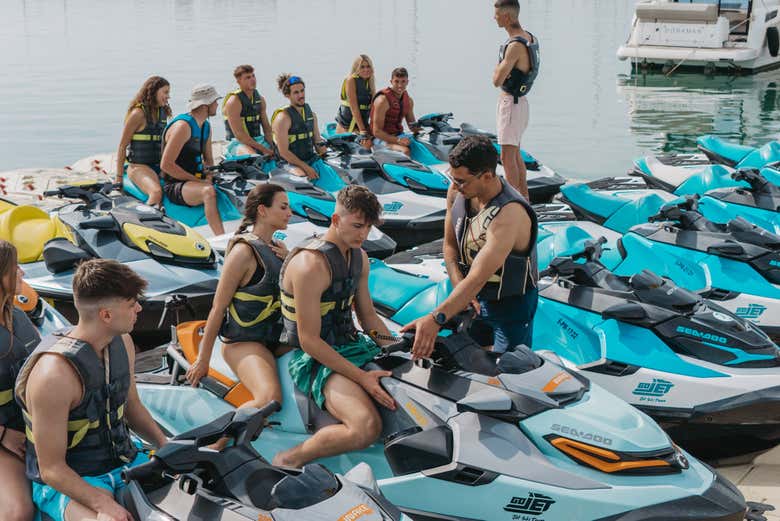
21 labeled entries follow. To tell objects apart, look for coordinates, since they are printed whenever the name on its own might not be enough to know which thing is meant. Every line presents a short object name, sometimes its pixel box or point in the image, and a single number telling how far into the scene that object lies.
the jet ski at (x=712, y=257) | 6.11
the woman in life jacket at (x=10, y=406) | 3.35
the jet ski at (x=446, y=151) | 10.75
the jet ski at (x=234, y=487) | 3.06
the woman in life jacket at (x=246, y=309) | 4.45
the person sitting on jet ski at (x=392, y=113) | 10.95
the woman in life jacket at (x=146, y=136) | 8.23
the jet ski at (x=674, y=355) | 4.89
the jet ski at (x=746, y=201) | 7.65
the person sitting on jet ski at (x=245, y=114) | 10.03
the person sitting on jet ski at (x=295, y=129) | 9.33
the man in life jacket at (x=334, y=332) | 4.00
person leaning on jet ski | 4.48
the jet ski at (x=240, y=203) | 8.30
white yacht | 27.20
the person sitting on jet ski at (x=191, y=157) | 8.12
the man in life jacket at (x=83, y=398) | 3.14
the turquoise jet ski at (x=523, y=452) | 3.62
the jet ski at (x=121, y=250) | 6.68
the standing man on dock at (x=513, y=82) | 8.12
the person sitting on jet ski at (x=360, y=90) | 11.54
